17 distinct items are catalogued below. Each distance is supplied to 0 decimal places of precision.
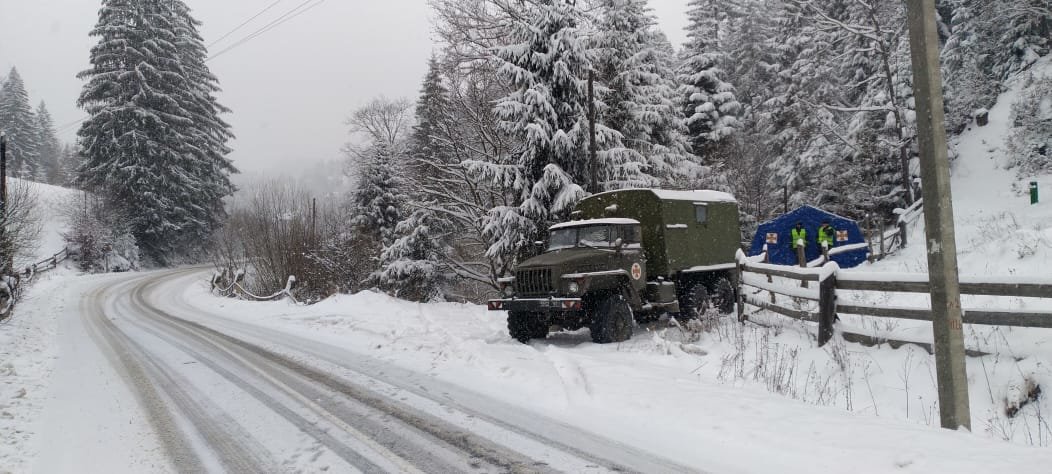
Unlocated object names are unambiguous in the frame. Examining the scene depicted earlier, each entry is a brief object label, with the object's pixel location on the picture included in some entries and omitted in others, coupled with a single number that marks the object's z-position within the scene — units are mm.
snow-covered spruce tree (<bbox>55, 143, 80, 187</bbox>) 73575
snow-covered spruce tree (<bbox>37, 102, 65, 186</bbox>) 79938
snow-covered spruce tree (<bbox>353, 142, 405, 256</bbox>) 29547
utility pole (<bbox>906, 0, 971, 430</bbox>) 4547
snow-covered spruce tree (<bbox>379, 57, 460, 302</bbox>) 21375
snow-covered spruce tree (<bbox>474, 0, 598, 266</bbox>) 16547
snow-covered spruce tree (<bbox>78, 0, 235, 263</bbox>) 39781
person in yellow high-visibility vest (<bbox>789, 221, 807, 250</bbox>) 19766
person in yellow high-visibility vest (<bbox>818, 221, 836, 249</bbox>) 19191
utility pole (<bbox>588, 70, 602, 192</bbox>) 17203
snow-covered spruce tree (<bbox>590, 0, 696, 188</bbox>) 23141
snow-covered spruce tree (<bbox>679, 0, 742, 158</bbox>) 31781
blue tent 19234
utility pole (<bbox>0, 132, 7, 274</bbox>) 15547
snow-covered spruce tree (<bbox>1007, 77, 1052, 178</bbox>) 22422
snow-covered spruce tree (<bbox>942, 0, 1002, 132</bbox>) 26938
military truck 9586
